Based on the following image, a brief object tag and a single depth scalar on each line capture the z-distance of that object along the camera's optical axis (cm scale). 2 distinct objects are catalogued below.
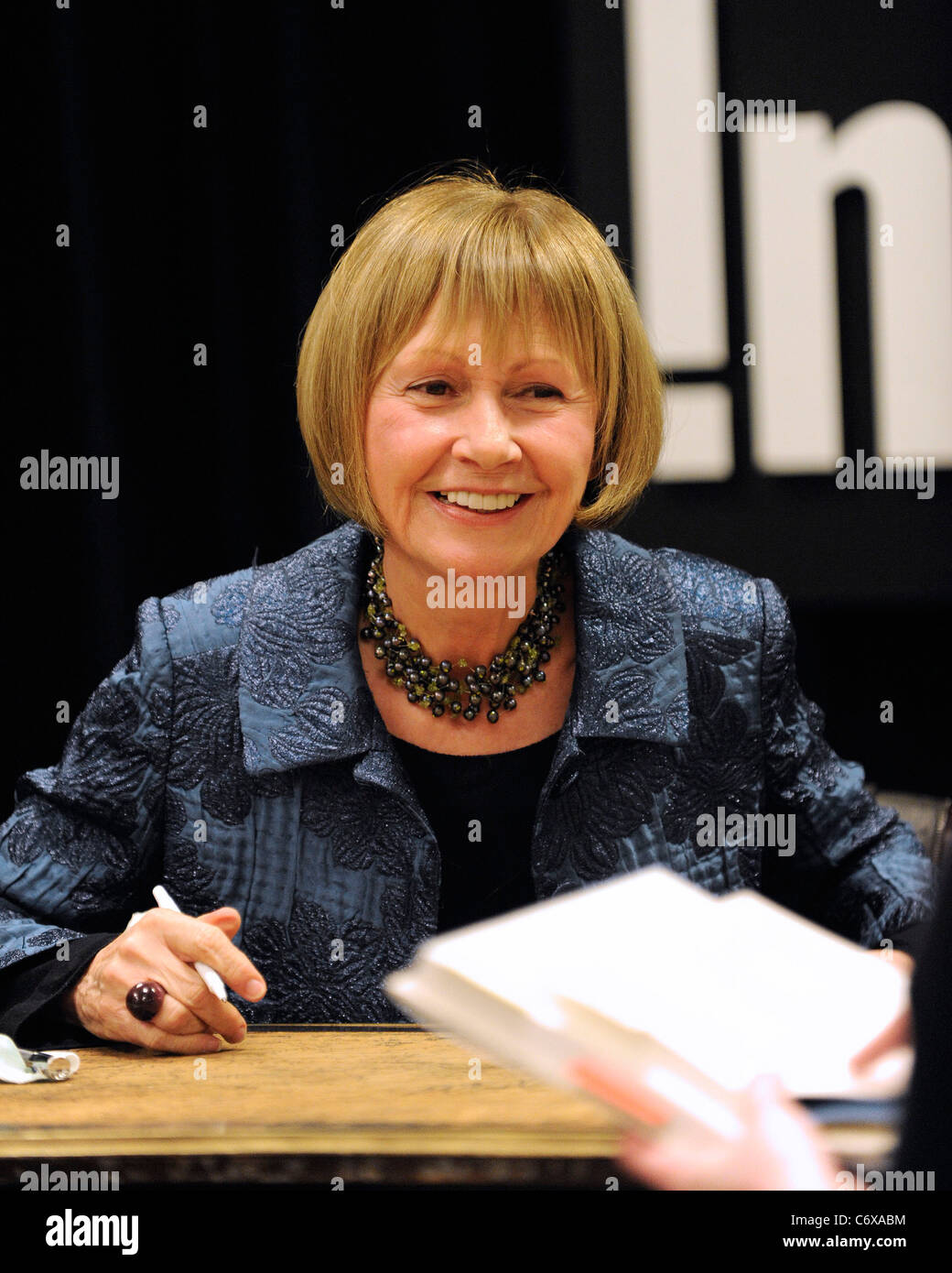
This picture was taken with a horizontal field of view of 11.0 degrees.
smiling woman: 275
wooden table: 243
